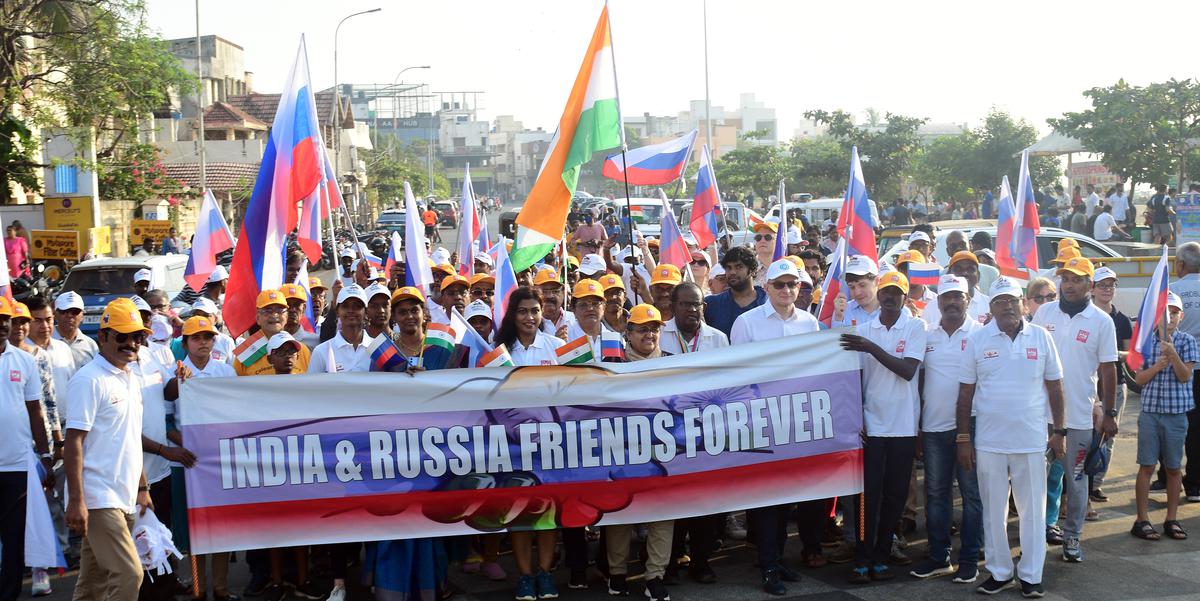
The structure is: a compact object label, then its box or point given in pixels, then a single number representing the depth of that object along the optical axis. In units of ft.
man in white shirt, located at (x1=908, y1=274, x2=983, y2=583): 23.35
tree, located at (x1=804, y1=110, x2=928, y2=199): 128.98
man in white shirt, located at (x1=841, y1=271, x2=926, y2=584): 23.26
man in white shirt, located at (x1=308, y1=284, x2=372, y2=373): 25.35
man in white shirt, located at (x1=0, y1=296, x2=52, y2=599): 21.34
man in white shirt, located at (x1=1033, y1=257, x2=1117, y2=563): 24.36
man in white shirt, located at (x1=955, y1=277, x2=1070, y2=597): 22.26
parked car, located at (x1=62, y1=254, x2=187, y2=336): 58.85
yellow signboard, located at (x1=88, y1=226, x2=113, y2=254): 87.66
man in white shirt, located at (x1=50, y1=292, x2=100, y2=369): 28.12
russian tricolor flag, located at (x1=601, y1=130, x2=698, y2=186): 44.75
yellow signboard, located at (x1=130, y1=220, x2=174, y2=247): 93.97
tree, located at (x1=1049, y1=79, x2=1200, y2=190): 93.30
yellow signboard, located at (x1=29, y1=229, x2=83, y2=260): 76.48
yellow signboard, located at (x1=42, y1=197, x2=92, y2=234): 95.20
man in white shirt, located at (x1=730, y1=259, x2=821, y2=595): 23.63
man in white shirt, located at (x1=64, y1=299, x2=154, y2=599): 18.61
